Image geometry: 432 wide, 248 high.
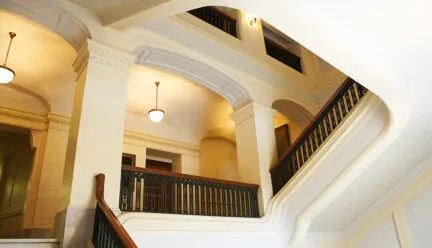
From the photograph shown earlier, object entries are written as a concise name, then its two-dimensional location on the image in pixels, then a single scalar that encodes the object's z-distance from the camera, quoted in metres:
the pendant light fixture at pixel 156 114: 7.25
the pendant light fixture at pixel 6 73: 5.22
